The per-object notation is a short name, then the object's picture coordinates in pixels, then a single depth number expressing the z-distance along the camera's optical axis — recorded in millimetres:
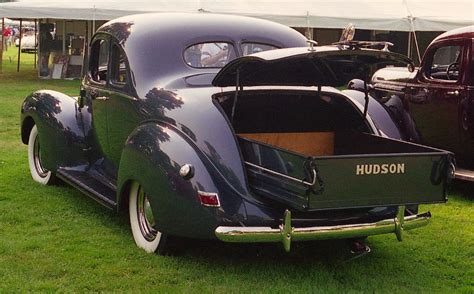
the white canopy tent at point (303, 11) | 15758
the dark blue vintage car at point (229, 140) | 4168
